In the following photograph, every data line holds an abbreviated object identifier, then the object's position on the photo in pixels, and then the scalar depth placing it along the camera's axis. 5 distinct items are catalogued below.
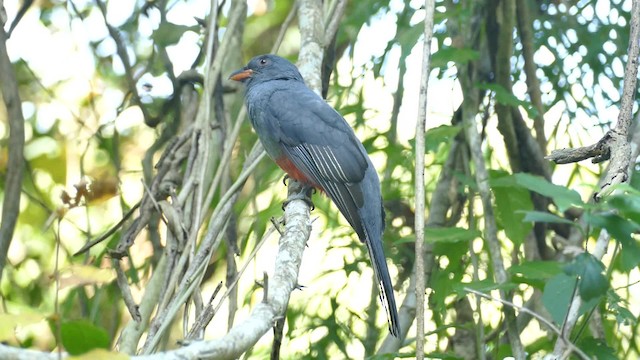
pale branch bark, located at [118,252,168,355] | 7.03
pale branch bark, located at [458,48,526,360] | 7.79
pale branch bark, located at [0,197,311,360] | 3.04
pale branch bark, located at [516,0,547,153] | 9.86
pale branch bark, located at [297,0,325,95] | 8.28
